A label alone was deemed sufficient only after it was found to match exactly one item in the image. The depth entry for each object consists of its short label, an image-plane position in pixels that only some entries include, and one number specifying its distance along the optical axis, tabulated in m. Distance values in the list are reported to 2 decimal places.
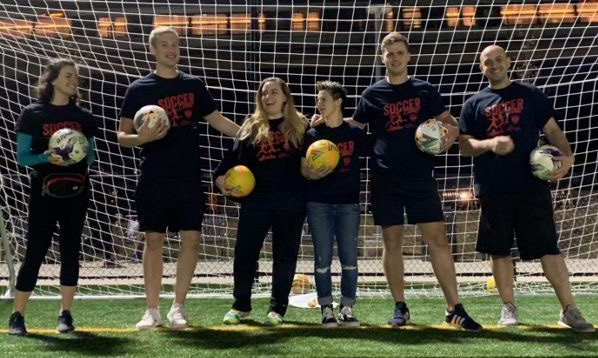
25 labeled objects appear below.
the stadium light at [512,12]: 9.98
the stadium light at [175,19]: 10.17
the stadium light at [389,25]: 11.50
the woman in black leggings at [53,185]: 4.71
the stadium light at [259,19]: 7.40
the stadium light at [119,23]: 7.81
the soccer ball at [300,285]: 7.33
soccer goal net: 7.36
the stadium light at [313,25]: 9.97
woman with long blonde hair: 4.91
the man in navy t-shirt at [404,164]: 4.86
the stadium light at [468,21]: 6.85
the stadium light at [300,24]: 9.83
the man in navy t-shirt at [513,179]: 4.79
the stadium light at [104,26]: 7.76
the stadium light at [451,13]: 9.80
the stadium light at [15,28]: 6.85
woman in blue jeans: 4.88
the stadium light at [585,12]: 8.40
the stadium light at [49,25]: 7.19
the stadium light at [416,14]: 11.02
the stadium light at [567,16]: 9.44
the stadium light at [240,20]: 9.09
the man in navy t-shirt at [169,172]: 4.76
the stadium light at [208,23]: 9.59
